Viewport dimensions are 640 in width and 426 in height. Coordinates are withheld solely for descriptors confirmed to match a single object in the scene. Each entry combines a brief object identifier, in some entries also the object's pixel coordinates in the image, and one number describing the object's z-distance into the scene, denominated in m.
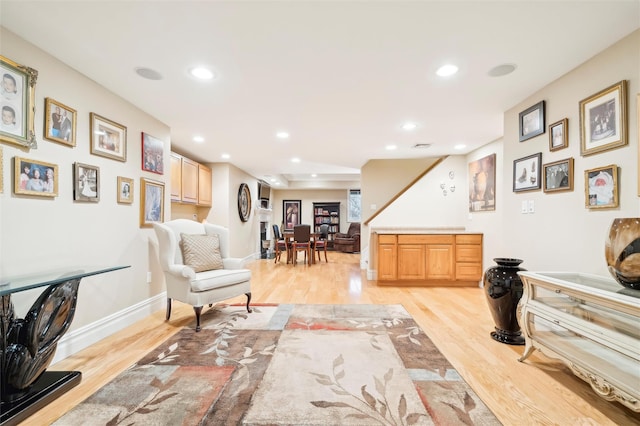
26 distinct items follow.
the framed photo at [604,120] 1.80
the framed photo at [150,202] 3.05
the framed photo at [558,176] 2.19
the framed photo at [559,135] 2.24
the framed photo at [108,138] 2.45
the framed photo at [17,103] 1.74
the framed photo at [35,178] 1.82
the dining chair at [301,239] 6.72
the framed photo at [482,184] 4.20
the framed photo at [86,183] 2.26
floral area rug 1.49
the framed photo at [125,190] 2.74
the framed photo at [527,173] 2.55
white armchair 2.71
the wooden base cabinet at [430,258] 4.49
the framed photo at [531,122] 2.51
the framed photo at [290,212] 10.75
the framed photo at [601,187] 1.85
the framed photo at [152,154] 3.10
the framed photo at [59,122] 2.03
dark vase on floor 2.38
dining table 6.88
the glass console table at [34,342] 1.48
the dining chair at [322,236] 7.11
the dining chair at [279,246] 6.94
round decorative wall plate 6.57
